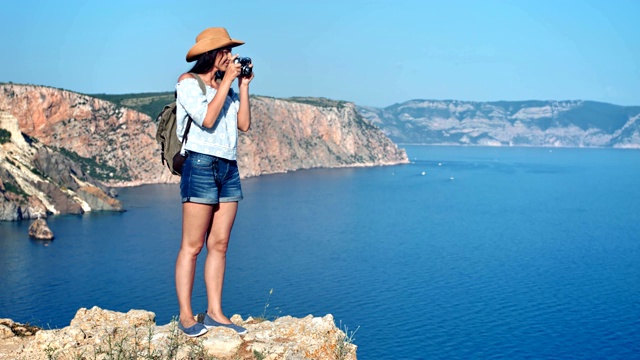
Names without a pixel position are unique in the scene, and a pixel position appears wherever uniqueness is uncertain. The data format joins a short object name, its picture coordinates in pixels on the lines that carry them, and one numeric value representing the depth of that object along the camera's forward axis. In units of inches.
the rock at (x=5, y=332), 358.0
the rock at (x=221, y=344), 320.5
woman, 324.5
